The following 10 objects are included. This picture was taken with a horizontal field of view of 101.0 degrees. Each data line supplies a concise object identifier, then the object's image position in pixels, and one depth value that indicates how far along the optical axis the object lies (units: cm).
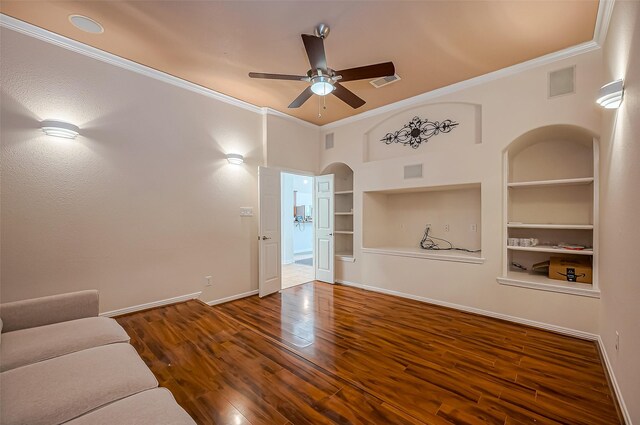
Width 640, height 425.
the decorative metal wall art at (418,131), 412
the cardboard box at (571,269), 306
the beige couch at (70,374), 116
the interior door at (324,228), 535
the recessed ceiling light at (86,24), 253
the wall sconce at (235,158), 419
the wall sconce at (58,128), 266
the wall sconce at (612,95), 190
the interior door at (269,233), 450
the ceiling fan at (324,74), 251
